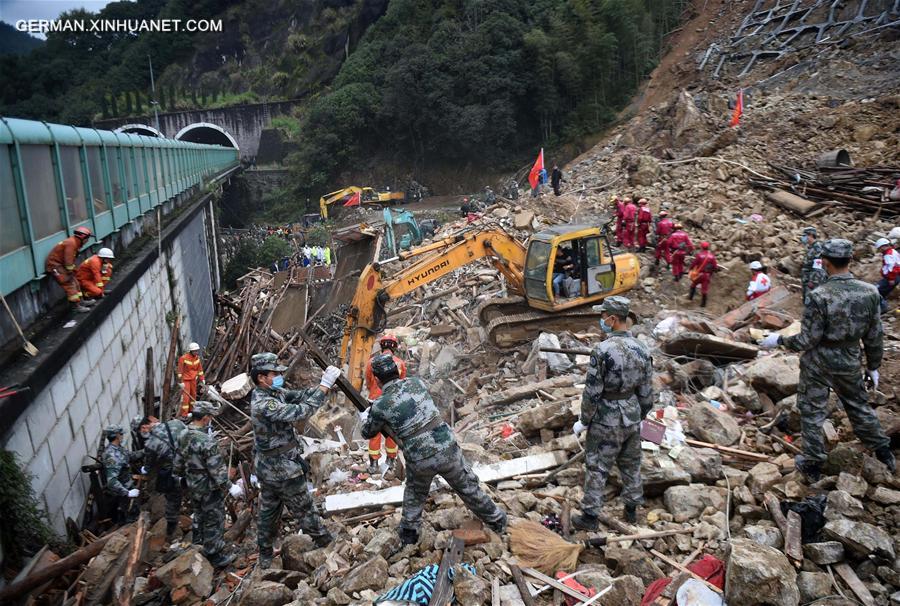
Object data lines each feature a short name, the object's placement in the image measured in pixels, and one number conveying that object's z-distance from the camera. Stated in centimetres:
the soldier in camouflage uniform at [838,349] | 463
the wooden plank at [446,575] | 383
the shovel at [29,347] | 537
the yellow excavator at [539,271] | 969
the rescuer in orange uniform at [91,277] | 723
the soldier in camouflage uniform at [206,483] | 534
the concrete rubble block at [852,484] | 424
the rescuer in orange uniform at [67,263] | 661
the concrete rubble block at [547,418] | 632
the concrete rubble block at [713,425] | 566
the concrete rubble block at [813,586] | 353
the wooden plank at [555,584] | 381
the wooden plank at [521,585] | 385
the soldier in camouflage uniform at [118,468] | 593
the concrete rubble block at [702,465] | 505
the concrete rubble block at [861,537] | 368
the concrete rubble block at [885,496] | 409
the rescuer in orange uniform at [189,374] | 952
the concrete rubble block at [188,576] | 460
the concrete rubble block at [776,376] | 614
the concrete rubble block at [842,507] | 404
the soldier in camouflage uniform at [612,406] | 448
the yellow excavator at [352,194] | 3431
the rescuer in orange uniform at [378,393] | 552
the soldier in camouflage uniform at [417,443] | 438
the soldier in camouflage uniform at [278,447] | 476
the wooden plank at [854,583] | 349
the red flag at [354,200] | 3268
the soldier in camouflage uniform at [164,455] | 590
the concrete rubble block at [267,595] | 419
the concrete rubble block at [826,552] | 375
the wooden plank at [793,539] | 382
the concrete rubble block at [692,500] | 467
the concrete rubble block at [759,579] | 338
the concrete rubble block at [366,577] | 413
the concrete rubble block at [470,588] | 386
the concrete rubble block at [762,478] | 468
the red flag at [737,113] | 1943
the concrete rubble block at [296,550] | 474
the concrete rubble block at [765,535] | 402
